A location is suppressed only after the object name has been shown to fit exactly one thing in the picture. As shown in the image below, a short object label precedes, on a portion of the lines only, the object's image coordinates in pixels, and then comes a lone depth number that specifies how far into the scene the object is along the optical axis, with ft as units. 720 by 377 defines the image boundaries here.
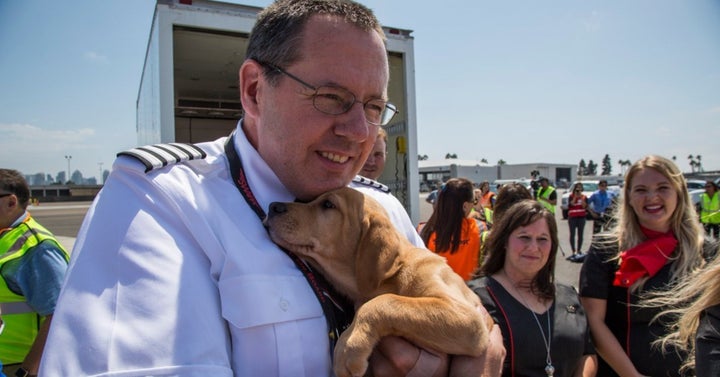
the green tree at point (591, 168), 474.49
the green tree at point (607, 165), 451.53
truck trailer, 14.51
